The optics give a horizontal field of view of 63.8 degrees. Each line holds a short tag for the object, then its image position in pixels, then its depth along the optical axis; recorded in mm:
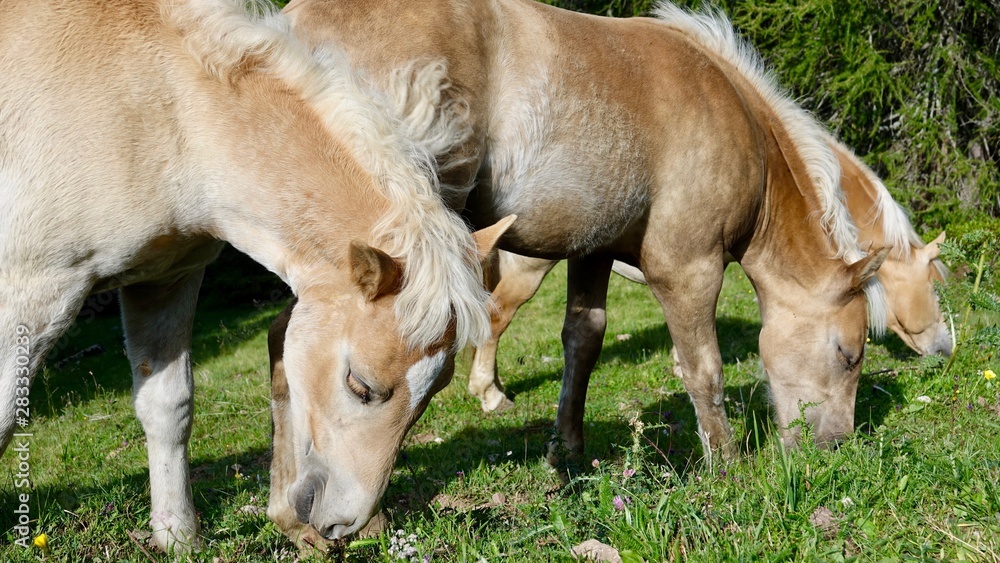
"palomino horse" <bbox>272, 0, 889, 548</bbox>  3365
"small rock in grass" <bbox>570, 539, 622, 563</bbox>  2428
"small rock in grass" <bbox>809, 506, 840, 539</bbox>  2531
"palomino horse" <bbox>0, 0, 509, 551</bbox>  2666
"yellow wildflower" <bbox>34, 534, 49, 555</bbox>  3016
